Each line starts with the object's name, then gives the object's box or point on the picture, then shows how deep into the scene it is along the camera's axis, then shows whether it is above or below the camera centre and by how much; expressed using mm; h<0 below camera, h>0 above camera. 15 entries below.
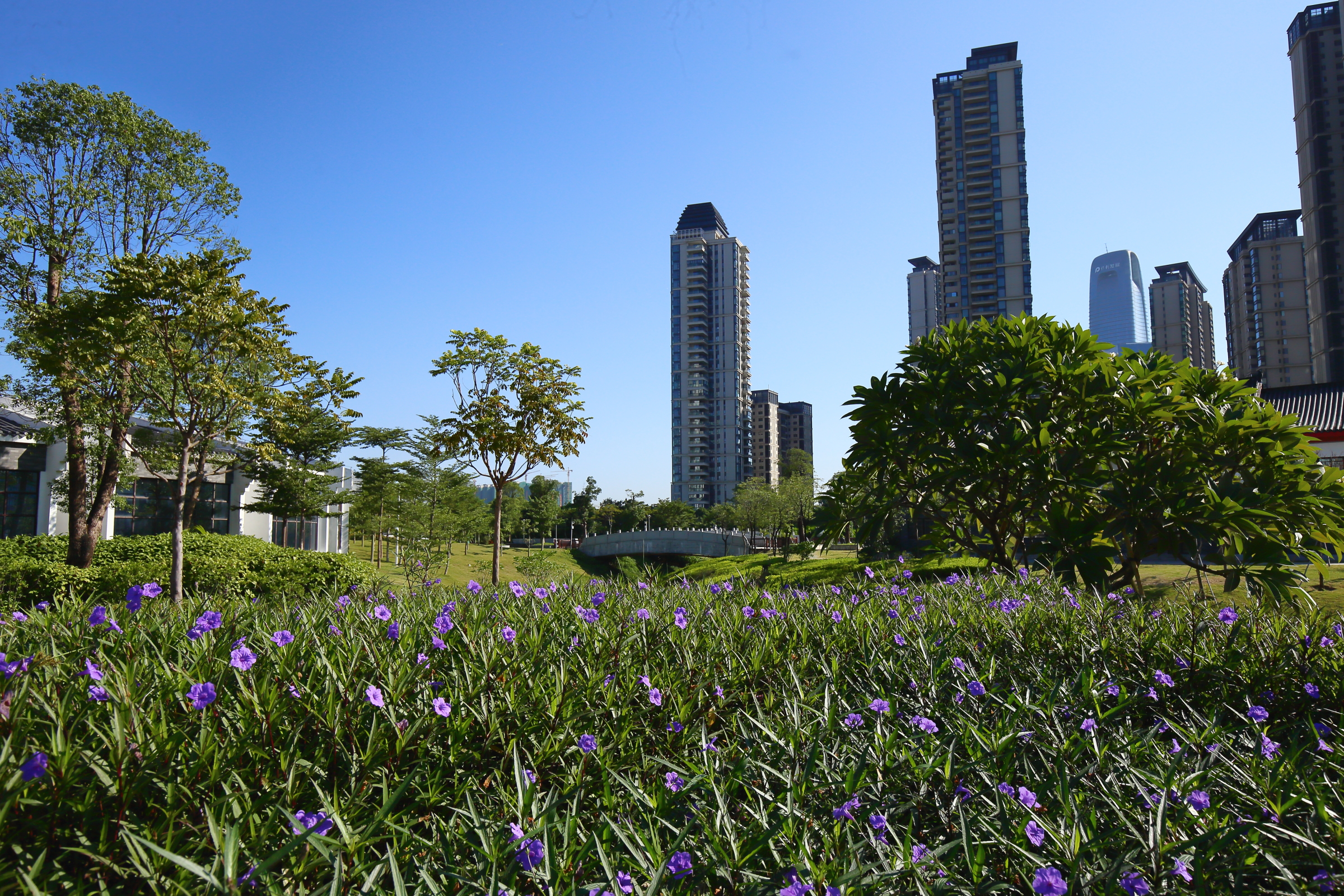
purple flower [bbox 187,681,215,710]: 1902 -520
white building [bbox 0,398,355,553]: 21188 +114
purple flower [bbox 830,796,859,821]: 1814 -796
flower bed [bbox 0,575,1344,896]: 1663 -789
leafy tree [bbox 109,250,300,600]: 11344 +2808
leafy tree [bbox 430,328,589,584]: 16500 +2286
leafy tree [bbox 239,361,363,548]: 23891 +1618
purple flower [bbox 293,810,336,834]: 1658 -775
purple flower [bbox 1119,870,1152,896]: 1529 -829
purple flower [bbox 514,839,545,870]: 1583 -793
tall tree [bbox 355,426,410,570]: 28000 +2675
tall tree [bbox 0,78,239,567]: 16906 +7824
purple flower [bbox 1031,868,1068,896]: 1437 -775
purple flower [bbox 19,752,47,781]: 1522 -572
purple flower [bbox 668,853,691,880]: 1599 -820
